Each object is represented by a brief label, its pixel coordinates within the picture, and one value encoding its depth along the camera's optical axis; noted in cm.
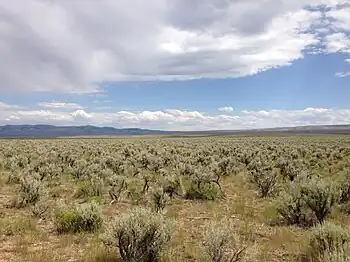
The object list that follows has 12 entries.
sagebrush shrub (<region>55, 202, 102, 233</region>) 1050
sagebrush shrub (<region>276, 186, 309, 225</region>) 1159
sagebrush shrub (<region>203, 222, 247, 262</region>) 712
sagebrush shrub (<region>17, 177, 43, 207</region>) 1418
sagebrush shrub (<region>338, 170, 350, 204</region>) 1433
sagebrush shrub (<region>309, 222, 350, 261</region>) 767
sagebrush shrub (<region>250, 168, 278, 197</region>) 1711
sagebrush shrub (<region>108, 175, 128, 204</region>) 1553
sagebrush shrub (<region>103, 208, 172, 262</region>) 755
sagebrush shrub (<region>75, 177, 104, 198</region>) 1614
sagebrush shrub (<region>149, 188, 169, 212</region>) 1346
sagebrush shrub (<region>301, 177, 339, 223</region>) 1143
